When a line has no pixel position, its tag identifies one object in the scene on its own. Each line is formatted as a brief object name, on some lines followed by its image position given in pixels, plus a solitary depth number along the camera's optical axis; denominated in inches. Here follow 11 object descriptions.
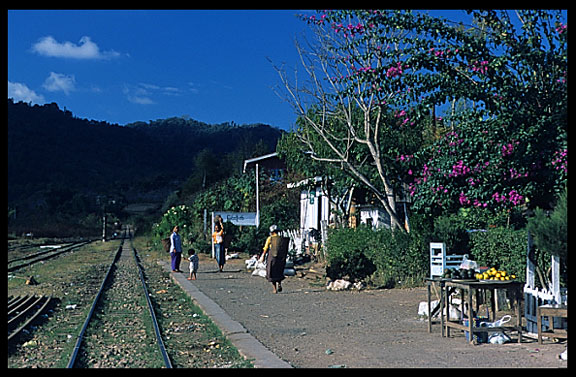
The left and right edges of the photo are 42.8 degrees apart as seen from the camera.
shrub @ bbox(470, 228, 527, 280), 483.3
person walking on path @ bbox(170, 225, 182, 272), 892.6
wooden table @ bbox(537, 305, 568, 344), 354.0
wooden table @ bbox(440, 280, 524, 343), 375.6
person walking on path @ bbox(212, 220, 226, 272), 879.1
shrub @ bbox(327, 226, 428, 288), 661.3
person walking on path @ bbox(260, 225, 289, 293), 663.1
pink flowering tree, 533.3
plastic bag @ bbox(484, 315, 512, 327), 387.7
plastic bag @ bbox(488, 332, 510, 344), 375.6
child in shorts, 821.2
